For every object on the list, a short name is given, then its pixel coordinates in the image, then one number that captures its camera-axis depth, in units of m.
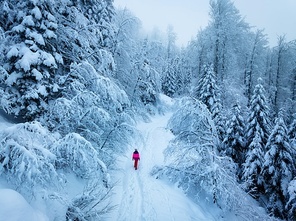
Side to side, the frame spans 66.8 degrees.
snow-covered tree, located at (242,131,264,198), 17.03
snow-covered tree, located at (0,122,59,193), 5.30
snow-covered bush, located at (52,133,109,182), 6.55
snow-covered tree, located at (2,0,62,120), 8.02
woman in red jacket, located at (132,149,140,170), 13.32
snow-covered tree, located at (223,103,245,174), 19.47
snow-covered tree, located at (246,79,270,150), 18.59
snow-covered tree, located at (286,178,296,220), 13.55
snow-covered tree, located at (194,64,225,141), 21.94
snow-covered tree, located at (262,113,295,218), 15.99
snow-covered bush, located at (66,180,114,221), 6.35
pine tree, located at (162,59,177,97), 45.91
